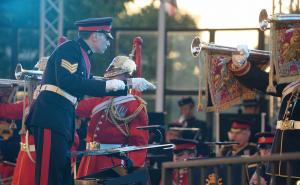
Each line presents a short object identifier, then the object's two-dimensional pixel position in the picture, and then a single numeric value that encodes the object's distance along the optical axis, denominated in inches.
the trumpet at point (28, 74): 735.7
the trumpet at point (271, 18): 589.3
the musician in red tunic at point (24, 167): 701.3
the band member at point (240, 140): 863.1
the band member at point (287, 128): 601.6
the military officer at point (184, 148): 856.9
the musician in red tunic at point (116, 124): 740.6
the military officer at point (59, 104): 627.2
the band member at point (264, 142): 813.9
